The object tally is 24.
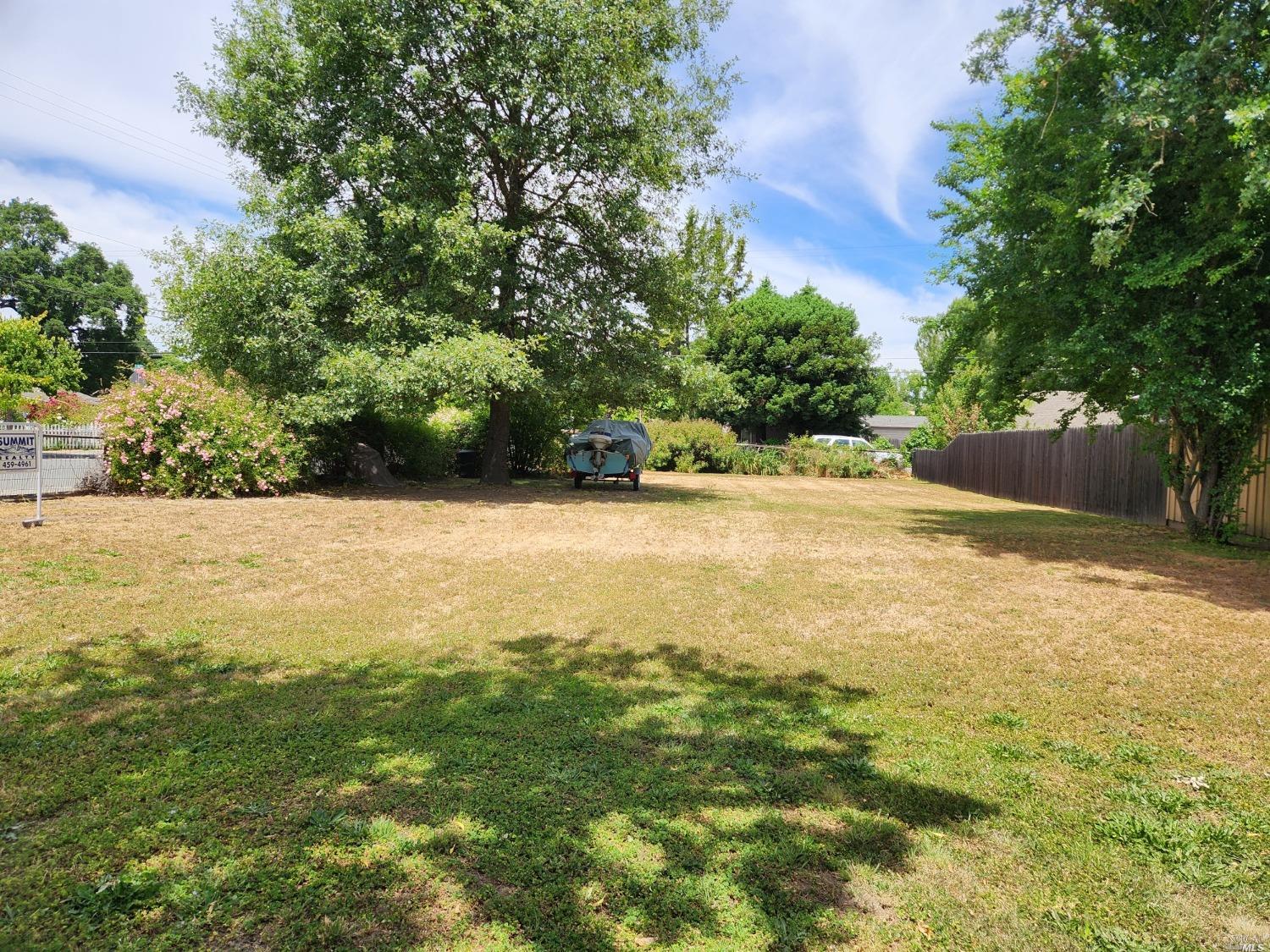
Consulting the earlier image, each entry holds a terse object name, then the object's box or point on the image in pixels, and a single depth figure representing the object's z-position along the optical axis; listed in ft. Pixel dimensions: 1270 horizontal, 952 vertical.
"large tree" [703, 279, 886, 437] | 132.26
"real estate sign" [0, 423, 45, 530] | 29.58
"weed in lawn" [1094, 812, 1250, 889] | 7.43
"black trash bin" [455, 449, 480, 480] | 68.62
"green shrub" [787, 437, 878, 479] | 93.56
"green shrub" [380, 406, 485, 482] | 58.34
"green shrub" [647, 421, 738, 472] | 89.51
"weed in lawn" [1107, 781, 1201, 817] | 8.84
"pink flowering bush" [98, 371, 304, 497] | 39.58
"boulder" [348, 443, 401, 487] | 53.52
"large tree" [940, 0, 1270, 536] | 23.93
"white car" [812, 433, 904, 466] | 101.81
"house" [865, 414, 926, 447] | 189.06
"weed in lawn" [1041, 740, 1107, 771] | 10.06
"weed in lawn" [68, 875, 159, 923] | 6.44
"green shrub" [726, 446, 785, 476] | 93.50
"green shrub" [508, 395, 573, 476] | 68.33
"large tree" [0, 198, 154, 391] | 159.43
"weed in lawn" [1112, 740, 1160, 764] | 10.23
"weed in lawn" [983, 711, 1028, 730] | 11.44
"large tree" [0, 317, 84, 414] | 90.17
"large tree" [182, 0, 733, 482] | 42.68
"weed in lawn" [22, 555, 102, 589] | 18.58
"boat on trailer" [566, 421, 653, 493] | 51.07
